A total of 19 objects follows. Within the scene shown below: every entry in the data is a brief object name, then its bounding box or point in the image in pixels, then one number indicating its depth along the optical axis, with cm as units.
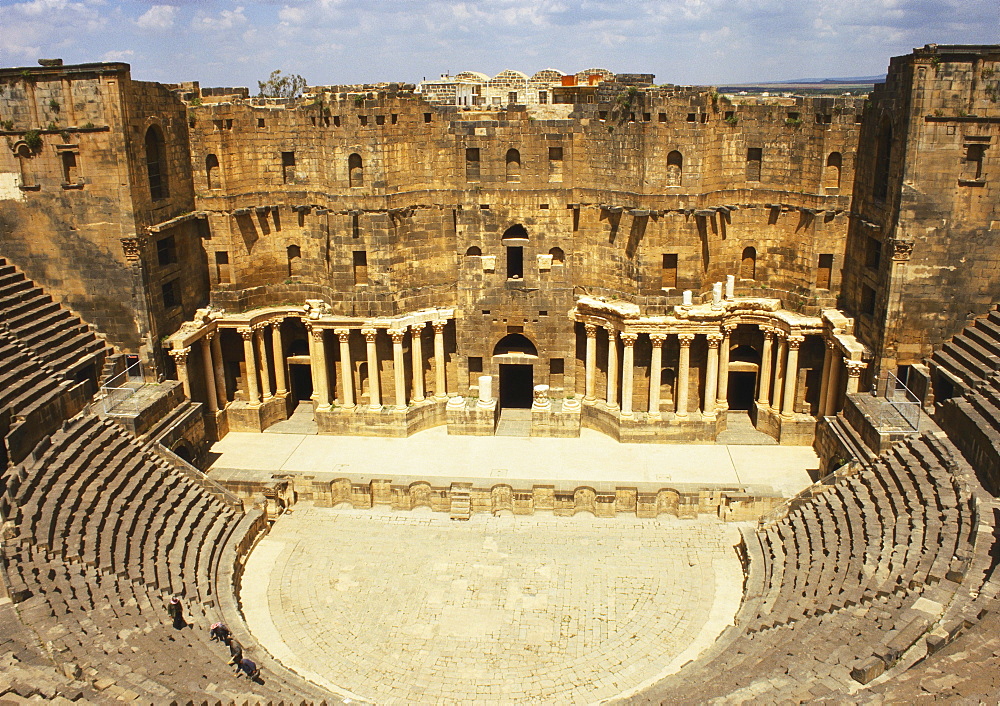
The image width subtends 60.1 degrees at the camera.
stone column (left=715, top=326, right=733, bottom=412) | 3512
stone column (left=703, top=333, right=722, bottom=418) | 3447
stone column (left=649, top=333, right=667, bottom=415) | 3459
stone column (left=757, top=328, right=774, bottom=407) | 3488
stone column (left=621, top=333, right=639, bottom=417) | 3497
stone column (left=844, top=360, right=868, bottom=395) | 3044
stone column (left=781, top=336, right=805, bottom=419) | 3369
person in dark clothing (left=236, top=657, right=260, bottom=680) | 2041
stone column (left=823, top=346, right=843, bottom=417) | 3250
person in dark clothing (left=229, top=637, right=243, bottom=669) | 2069
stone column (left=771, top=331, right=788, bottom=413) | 3434
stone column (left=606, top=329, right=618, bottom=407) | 3509
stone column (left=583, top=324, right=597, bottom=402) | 3559
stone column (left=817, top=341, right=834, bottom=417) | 3289
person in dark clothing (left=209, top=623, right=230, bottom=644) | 2177
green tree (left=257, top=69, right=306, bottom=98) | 7419
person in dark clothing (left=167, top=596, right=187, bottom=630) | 2181
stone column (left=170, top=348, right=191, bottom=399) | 3259
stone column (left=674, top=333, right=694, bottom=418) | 3453
